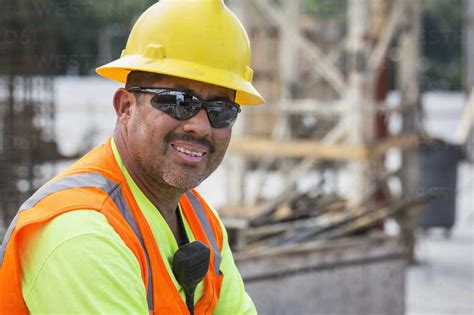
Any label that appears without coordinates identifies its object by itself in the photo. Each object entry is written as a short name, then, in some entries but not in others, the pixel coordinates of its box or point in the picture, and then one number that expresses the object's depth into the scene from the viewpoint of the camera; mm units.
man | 3076
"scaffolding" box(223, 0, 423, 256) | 12884
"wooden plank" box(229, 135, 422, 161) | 12799
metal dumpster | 7953
